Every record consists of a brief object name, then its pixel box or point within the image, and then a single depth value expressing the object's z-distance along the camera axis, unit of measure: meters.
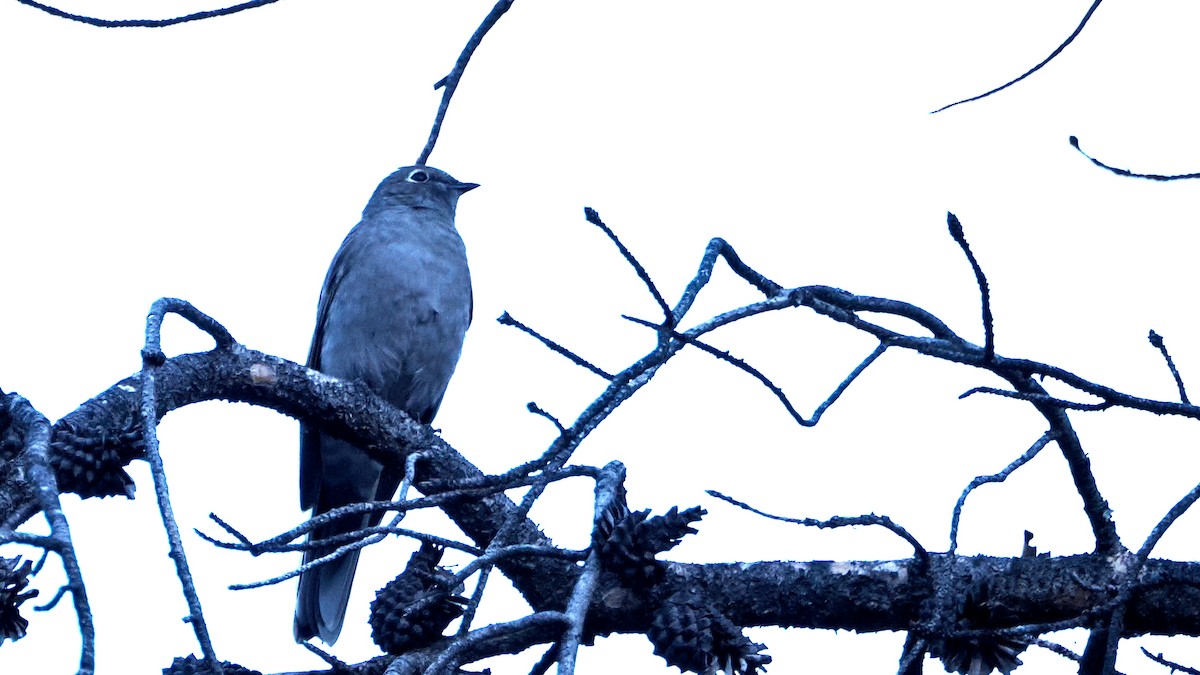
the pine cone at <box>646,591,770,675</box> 6.45
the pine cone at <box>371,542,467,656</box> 6.69
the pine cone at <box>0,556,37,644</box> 5.83
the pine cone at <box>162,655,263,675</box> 6.09
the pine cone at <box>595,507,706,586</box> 6.70
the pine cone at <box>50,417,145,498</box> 6.42
